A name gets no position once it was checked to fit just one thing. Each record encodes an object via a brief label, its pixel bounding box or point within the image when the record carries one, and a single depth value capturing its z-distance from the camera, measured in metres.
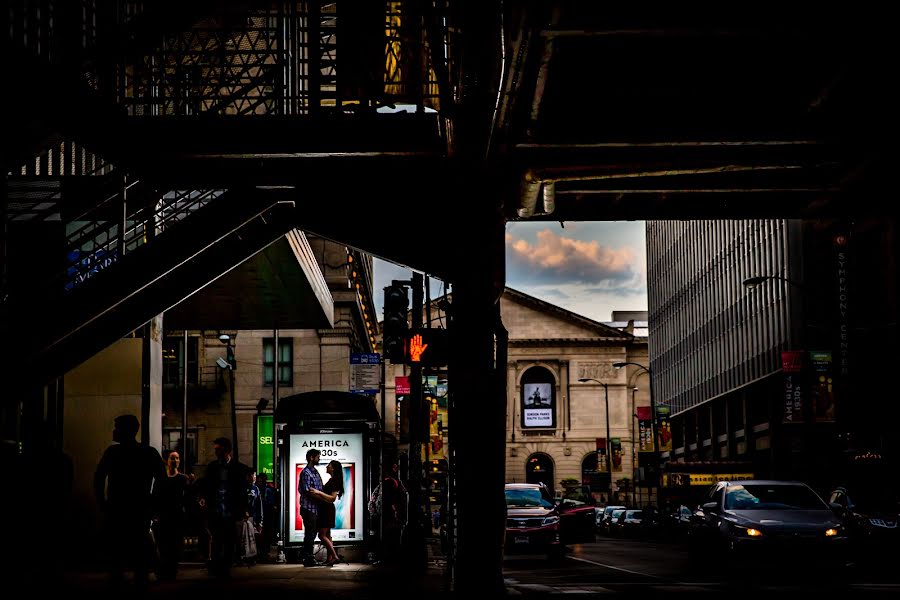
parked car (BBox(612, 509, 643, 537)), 53.72
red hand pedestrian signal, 16.62
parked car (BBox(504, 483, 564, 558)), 28.80
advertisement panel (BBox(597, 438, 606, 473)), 89.42
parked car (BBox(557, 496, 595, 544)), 41.62
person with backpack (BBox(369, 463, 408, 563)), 23.11
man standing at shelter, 21.06
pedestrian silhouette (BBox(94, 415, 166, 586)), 12.70
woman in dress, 21.48
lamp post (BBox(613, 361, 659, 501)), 64.59
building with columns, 107.31
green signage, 43.31
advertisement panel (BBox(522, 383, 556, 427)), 108.12
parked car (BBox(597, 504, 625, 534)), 62.17
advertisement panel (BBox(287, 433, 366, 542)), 23.66
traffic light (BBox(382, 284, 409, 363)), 17.23
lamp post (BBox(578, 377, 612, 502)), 87.62
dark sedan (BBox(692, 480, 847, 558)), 19.62
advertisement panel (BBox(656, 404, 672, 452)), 69.00
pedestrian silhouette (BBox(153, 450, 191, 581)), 17.67
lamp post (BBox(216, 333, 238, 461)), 44.00
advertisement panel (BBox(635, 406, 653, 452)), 75.44
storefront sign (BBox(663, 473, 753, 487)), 54.59
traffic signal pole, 23.38
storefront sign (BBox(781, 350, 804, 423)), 47.59
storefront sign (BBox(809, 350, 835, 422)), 45.59
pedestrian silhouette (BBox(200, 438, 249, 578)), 18.23
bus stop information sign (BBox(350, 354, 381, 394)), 33.34
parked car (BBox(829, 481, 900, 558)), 25.00
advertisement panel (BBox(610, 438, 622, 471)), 87.62
